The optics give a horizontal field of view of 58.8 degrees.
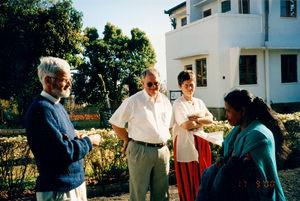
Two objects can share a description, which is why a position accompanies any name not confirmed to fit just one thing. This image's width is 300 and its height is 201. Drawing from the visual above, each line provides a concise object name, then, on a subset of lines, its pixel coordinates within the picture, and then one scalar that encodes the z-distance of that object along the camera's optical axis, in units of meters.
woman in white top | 3.63
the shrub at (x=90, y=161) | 4.45
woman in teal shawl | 2.01
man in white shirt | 3.21
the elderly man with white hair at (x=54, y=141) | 2.08
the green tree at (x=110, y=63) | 23.94
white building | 14.55
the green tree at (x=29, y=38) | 13.98
